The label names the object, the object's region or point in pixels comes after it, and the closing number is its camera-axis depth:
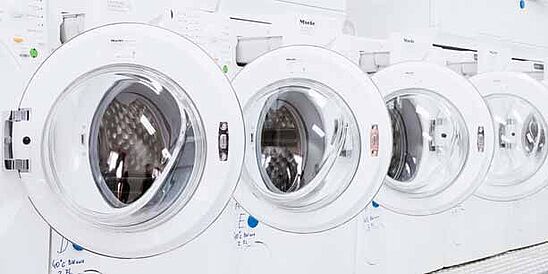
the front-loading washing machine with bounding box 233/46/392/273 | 1.71
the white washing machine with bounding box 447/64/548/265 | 2.48
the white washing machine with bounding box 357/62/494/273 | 2.09
